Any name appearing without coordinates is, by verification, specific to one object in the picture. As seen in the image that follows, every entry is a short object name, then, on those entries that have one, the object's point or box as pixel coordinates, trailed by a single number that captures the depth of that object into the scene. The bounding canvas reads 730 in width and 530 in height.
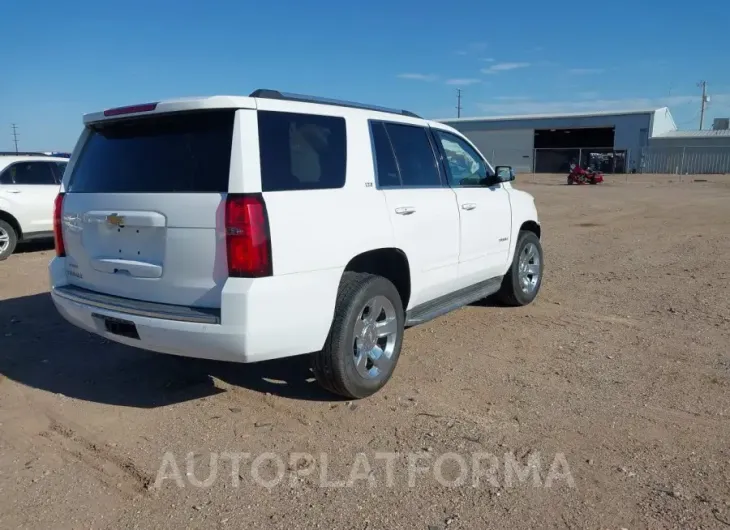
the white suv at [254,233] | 3.52
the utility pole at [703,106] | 82.12
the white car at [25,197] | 10.45
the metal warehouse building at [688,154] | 43.25
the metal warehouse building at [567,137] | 45.69
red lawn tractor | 32.56
